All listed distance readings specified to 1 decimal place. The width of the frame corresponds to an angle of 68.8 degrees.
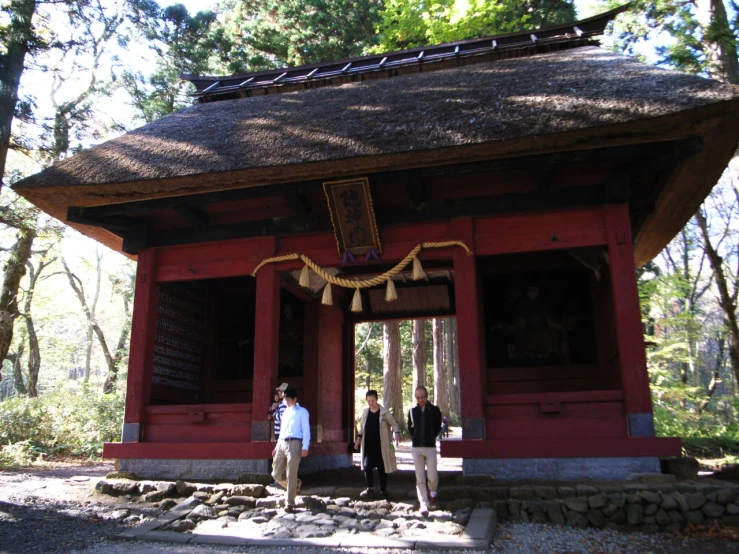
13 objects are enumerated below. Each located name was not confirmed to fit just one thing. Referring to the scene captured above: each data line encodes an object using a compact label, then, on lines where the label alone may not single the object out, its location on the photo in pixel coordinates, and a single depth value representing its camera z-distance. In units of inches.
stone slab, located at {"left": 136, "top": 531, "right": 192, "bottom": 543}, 182.9
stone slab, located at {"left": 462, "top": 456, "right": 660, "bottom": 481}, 210.8
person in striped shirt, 248.8
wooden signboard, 247.4
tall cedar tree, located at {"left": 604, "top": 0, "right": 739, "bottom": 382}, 361.4
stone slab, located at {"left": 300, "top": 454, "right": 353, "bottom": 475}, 301.4
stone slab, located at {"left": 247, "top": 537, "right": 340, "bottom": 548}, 171.1
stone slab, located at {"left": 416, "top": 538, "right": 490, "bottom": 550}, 160.9
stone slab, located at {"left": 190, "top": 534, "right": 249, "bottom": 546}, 177.8
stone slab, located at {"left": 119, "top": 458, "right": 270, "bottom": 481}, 247.0
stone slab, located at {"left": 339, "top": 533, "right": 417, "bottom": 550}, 165.8
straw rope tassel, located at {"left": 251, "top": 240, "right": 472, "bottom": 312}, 254.6
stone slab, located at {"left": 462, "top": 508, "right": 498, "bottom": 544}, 166.6
